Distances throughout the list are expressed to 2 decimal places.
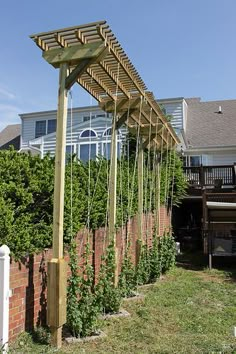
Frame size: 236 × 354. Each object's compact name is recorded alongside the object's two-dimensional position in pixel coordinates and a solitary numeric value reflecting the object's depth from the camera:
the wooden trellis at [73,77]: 4.23
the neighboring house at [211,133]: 20.28
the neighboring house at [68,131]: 20.64
